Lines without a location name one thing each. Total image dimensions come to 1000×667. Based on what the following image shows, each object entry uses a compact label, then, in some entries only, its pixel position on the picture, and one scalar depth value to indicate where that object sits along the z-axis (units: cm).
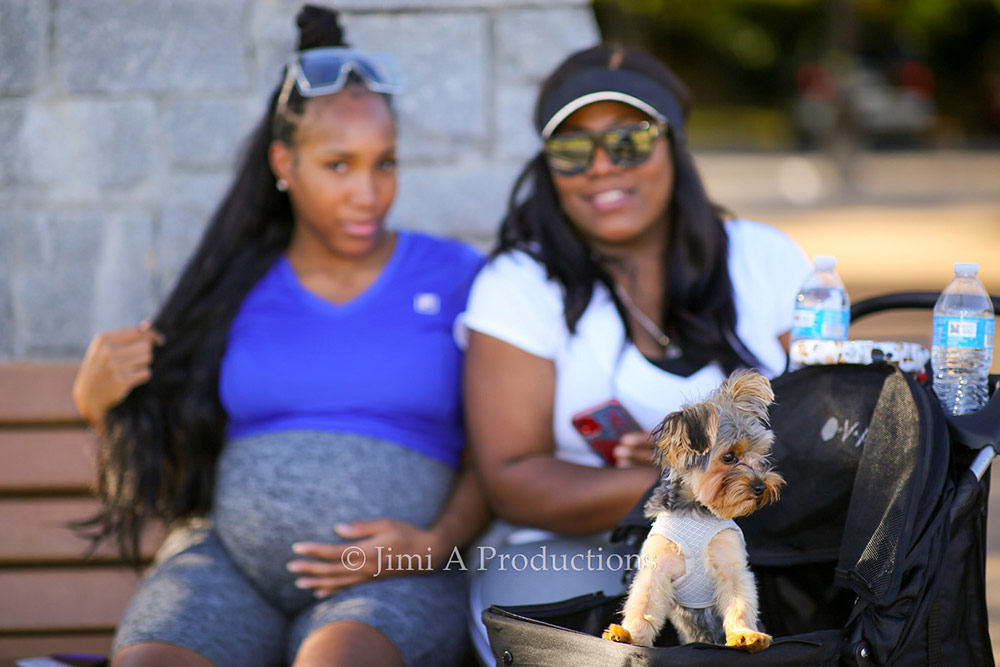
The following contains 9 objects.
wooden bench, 676
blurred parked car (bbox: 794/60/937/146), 4284
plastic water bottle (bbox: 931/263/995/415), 442
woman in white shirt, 548
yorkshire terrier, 345
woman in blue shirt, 566
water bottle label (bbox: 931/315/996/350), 439
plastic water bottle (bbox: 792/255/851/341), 467
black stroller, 393
